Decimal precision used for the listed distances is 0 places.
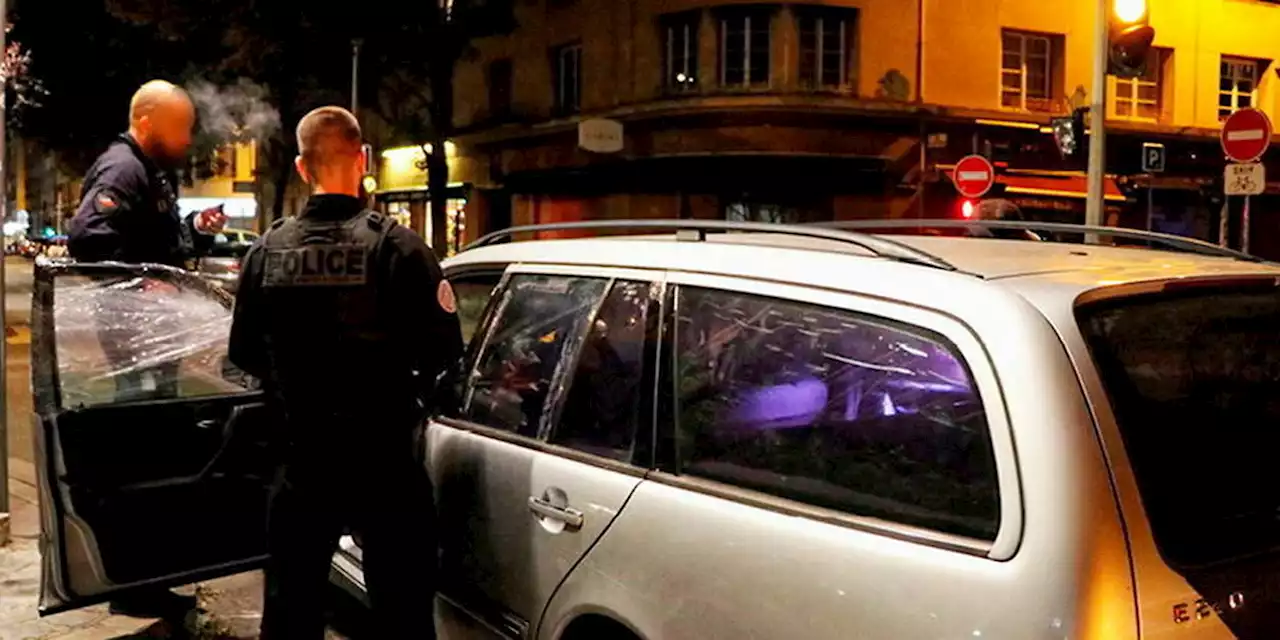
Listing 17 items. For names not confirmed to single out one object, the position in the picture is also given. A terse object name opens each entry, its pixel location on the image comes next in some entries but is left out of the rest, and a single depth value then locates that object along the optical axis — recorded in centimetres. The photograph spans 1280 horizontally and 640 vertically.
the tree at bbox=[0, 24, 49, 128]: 956
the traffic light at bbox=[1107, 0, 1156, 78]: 1235
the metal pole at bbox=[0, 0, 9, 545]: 513
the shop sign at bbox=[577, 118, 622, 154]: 2203
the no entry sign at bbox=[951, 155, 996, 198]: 1712
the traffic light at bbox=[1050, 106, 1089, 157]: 1523
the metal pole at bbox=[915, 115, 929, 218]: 2216
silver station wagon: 193
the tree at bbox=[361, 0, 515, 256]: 2250
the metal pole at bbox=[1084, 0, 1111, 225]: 1320
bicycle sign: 1114
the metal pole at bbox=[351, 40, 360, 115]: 2291
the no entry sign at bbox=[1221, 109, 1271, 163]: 1110
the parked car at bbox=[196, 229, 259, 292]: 1733
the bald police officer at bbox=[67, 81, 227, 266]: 443
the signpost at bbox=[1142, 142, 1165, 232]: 1730
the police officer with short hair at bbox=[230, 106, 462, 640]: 306
